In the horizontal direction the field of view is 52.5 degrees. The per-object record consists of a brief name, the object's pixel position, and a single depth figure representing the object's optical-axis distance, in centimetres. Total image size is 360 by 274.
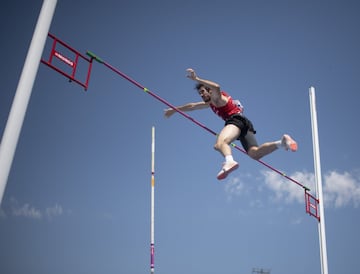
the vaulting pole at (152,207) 980
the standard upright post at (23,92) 294
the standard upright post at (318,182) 762
